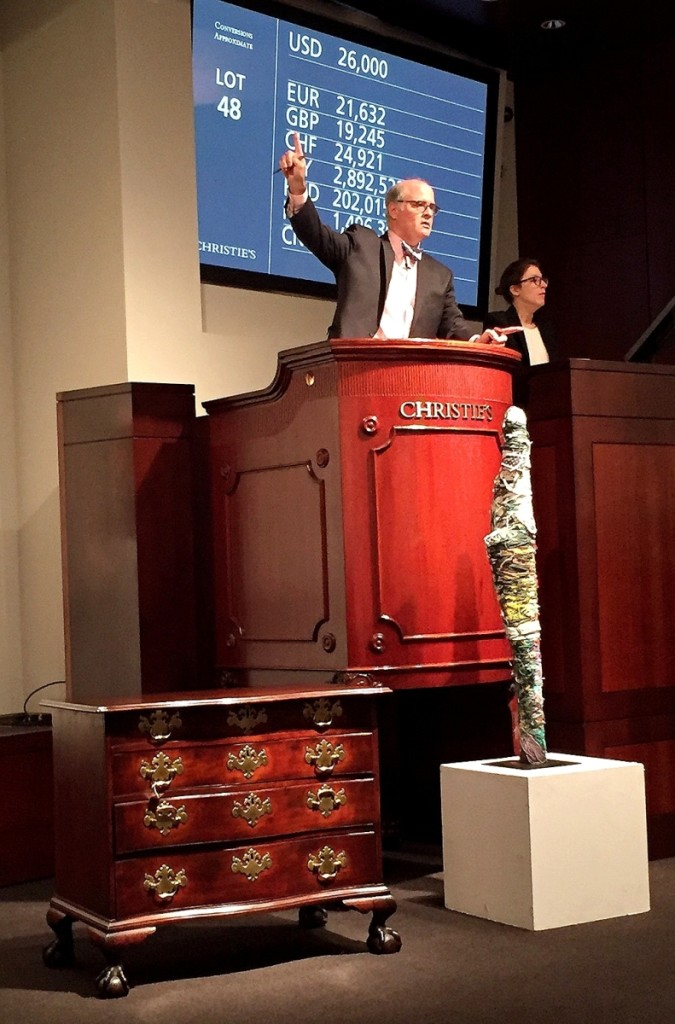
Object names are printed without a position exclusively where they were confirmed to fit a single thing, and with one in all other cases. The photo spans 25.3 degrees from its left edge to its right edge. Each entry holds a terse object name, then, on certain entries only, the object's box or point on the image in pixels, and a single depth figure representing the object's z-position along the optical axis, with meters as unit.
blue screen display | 6.25
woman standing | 5.79
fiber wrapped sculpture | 3.96
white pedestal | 3.83
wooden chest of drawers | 3.39
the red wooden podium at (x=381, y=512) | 3.95
